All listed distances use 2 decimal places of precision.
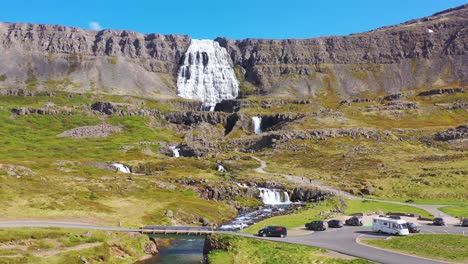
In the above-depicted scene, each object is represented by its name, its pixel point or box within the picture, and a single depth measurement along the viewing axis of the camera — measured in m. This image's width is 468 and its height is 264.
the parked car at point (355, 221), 76.50
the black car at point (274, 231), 65.12
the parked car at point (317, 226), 70.94
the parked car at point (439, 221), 74.06
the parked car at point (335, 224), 73.56
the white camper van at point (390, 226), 63.97
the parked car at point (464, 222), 72.25
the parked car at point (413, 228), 66.50
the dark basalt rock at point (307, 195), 128.88
